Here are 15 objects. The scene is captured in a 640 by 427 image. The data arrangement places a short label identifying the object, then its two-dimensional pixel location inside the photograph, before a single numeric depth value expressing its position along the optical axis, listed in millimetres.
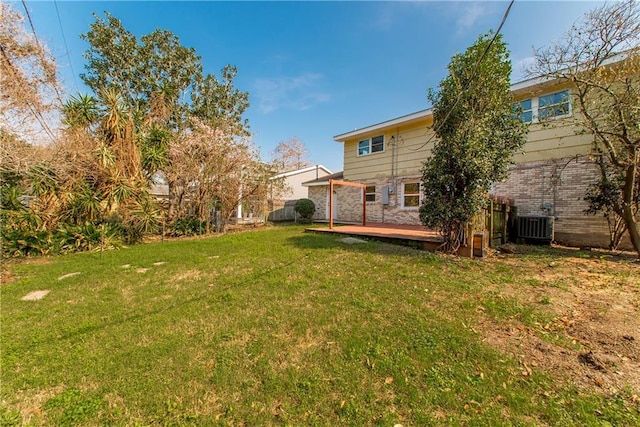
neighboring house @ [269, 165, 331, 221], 14274
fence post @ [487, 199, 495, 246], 6696
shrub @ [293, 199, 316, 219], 15797
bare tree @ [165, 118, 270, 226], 10578
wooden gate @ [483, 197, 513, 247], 6656
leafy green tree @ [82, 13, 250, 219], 10203
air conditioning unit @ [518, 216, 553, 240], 7914
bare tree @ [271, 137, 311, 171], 33312
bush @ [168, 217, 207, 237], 10648
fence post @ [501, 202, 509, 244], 7711
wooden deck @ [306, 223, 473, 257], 6777
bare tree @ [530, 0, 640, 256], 5309
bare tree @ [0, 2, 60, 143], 6098
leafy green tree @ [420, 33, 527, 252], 5777
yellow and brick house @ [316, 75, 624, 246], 7781
